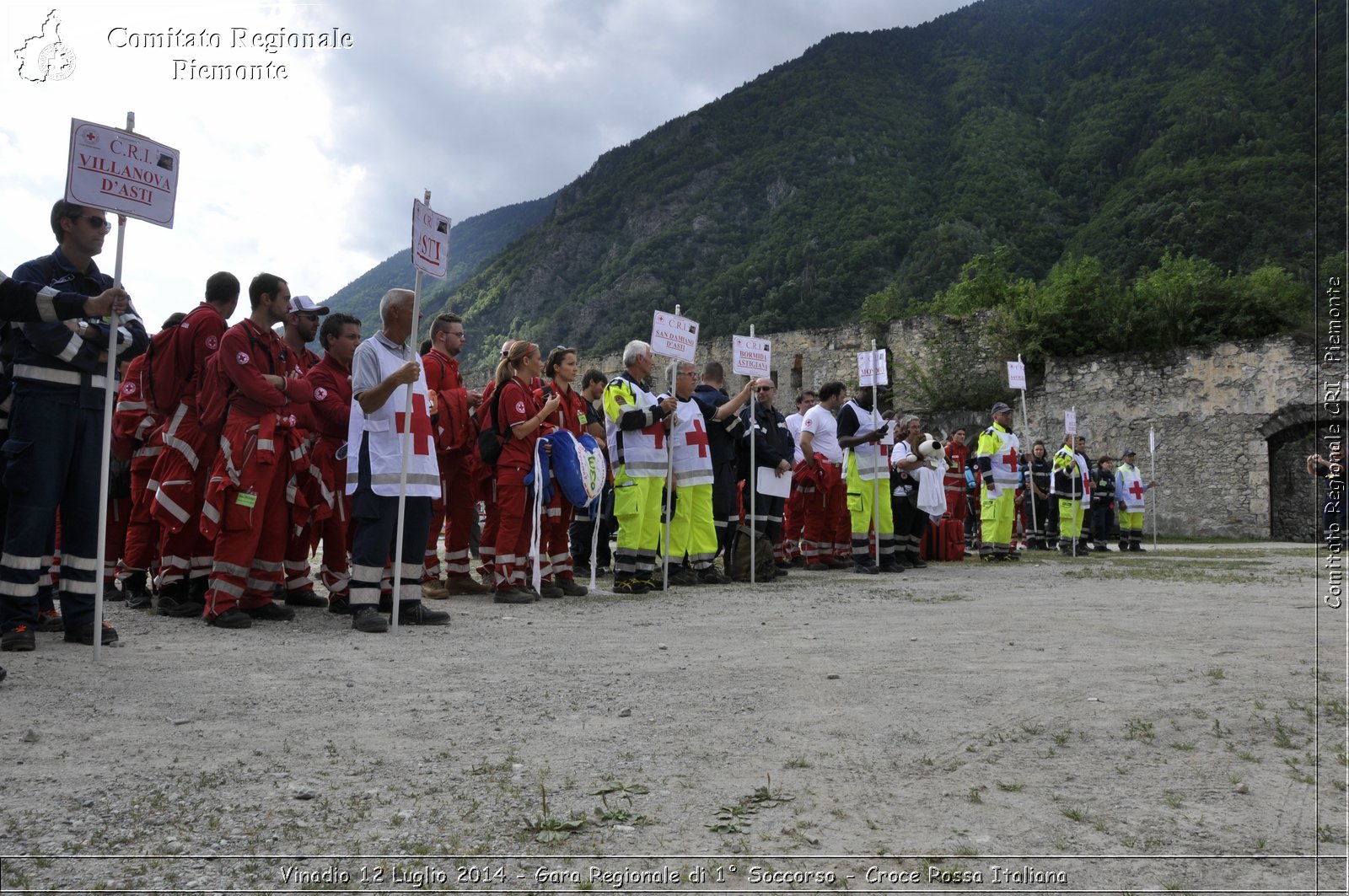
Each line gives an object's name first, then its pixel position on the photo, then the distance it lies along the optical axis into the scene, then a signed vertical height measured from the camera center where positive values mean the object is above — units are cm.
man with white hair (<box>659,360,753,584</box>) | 840 +16
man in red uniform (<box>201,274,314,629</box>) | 541 +18
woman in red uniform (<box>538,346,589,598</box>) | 757 -7
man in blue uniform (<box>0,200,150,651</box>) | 445 +25
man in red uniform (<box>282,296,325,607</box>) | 596 +7
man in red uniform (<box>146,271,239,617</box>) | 575 +28
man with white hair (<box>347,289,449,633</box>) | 553 +19
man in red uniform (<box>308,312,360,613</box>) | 618 +42
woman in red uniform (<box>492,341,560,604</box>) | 696 +29
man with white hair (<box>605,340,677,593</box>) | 790 +22
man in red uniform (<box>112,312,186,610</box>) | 634 +24
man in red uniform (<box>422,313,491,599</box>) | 710 +34
